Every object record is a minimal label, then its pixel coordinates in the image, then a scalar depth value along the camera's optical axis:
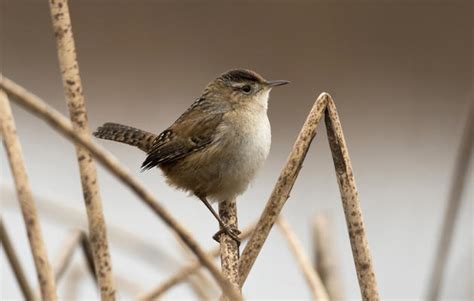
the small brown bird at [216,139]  6.21
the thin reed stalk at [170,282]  5.02
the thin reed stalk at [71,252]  5.42
